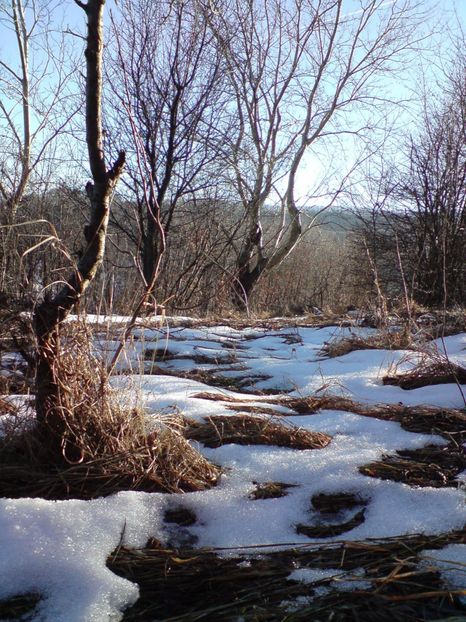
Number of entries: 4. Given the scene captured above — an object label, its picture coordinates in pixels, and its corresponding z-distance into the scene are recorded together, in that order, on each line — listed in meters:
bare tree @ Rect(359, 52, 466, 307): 9.22
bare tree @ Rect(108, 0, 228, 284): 9.68
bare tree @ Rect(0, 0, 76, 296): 7.04
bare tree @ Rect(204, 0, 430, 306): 11.30
